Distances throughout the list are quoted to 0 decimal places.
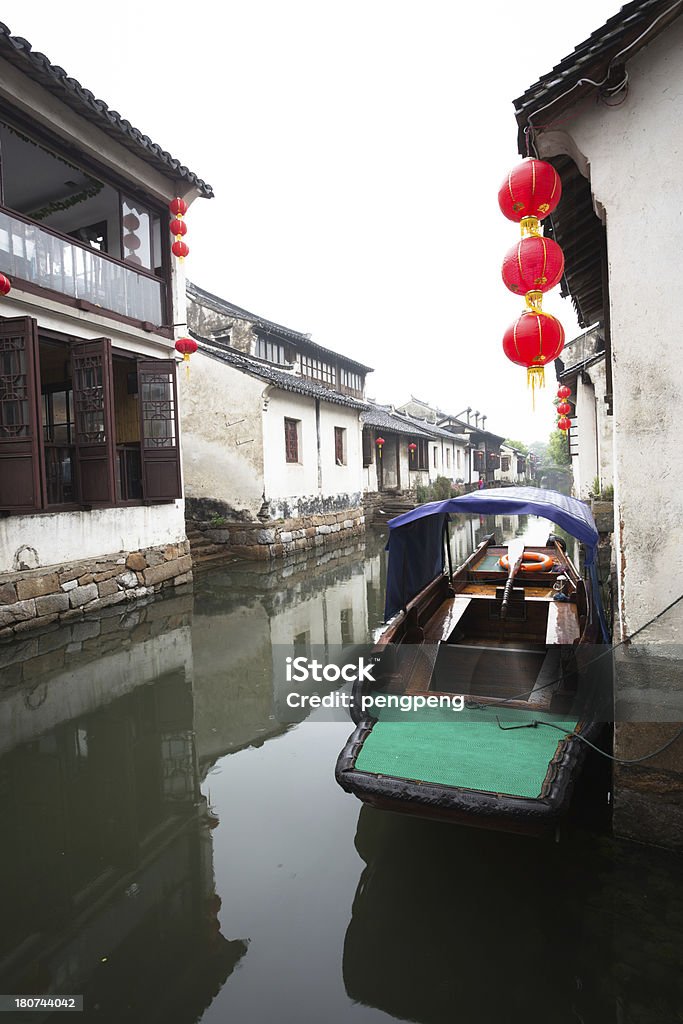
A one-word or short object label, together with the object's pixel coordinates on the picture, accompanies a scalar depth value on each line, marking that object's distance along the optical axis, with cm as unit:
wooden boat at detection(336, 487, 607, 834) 293
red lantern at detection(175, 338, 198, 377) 985
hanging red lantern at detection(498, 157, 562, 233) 368
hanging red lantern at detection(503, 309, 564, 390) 422
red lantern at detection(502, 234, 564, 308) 386
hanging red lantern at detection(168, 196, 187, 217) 960
